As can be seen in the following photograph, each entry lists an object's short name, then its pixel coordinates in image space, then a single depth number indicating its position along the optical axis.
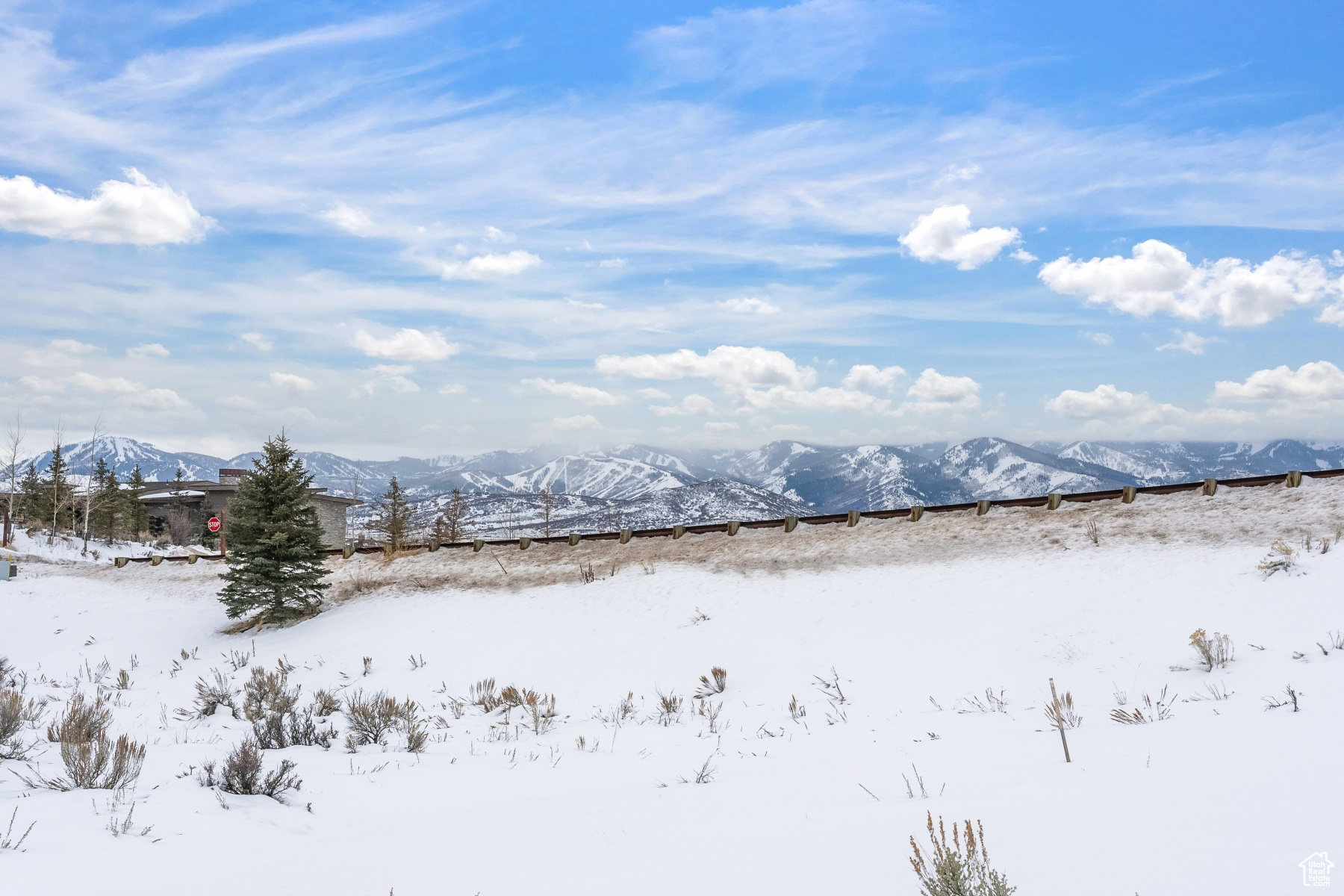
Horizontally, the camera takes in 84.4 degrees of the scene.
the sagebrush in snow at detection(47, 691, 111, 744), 7.56
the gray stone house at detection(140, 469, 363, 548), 60.16
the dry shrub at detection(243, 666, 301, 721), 11.32
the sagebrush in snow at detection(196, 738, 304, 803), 6.72
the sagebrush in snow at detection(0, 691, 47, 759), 7.43
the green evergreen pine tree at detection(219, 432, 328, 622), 24.95
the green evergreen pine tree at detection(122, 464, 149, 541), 69.12
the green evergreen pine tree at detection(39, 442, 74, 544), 60.69
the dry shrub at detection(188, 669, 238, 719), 13.16
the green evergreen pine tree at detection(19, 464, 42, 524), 71.06
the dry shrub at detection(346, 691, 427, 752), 9.97
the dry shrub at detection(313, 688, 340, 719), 12.12
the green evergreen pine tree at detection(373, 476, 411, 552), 60.50
